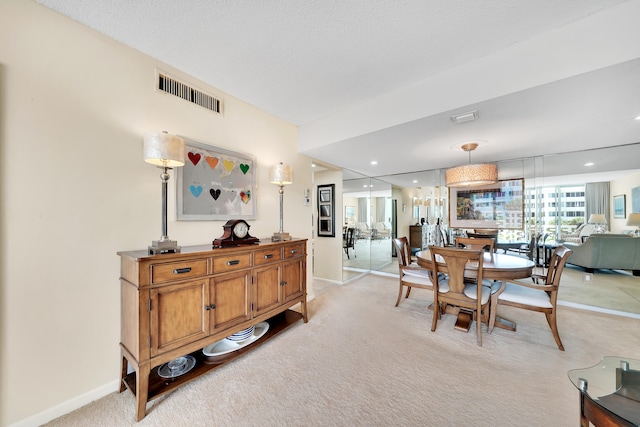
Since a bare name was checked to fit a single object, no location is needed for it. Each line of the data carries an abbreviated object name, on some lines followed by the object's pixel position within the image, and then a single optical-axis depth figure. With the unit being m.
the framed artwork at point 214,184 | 2.10
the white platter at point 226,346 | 2.00
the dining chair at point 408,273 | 3.01
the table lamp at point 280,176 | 2.63
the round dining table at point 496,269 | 2.29
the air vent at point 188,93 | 2.01
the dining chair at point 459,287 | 2.29
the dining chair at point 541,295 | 2.19
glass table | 0.97
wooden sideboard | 1.47
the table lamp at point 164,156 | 1.60
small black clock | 2.04
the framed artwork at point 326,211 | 4.59
